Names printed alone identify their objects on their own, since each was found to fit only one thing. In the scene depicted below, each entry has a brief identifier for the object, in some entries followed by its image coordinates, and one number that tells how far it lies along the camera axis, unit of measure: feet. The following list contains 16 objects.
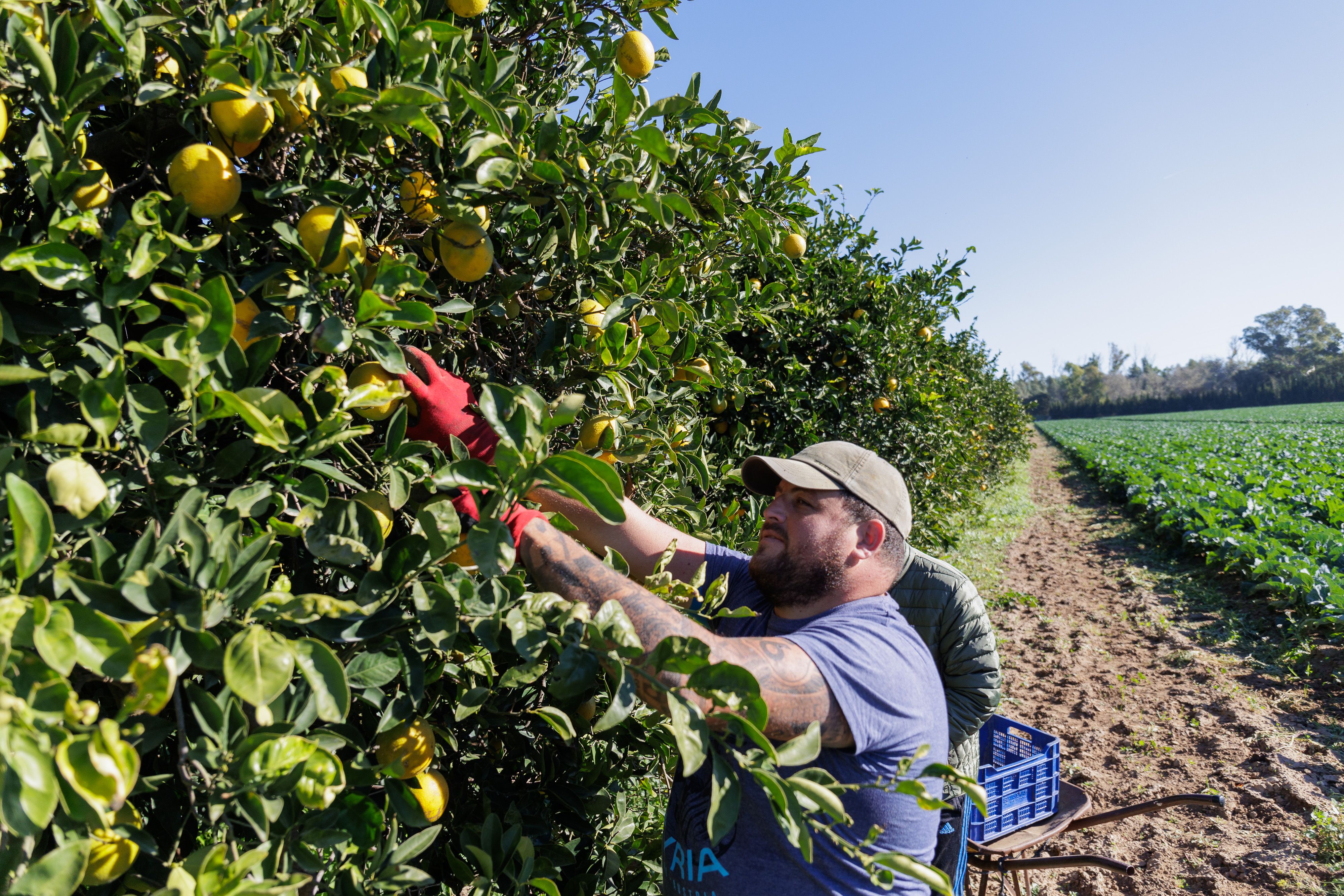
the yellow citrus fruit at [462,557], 3.92
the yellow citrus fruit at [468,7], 4.28
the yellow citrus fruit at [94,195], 2.97
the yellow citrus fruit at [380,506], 3.50
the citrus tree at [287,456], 2.50
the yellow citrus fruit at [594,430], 5.11
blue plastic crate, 9.07
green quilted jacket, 8.75
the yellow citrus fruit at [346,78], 3.38
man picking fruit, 4.27
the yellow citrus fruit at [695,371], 6.41
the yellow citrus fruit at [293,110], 3.36
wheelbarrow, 9.11
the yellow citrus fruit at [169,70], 3.38
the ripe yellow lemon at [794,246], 7.75
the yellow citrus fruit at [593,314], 5.01
